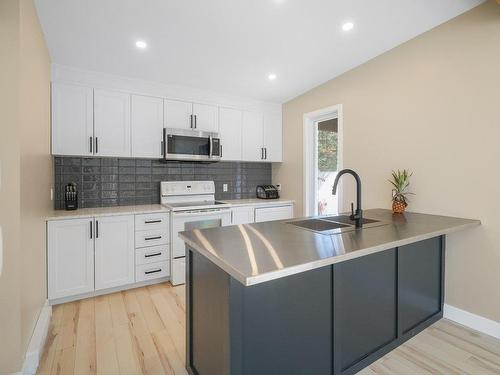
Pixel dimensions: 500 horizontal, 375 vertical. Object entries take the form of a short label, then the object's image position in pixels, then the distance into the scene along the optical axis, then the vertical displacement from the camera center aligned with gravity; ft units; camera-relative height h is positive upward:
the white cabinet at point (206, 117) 11.49 +2.88
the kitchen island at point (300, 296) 3.89 -2.00
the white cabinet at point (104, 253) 8.27 -2.37
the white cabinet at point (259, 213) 11.50 -1.35
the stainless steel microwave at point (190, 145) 10.54 +1.56
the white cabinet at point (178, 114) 10.88 +2.85
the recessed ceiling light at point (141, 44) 7.88 +4.14
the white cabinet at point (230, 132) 12.23 +2.38
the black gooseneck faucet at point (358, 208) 6.00 -0.55
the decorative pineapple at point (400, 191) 8.14 -0.23
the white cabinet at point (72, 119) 8.89 +2.16
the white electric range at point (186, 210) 9.98 -1.06
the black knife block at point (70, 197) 9.35 -0.51
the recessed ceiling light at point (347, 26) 7.41 +4.42
